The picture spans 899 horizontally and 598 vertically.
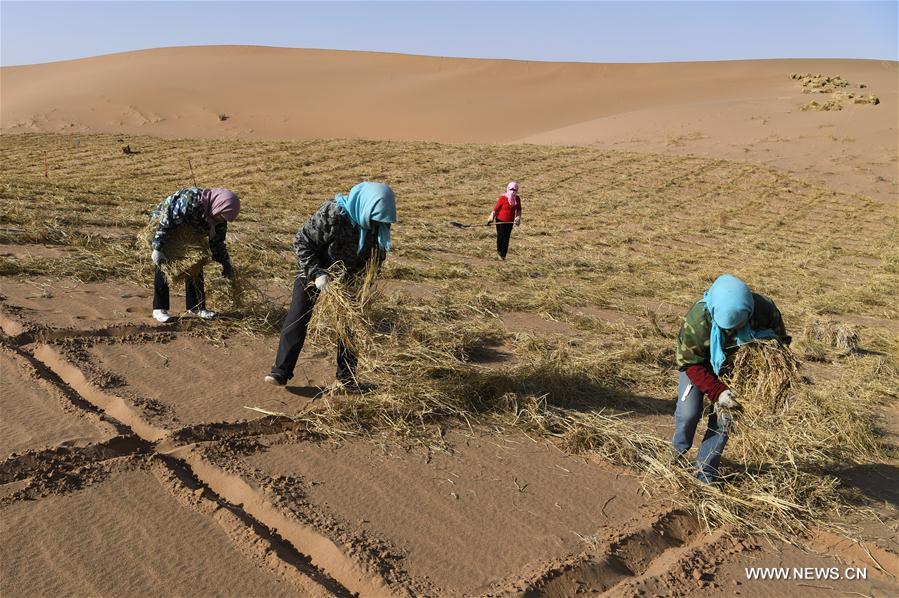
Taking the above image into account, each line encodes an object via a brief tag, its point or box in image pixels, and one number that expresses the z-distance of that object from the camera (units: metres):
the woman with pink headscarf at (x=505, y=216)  11.27
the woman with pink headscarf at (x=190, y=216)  5.93
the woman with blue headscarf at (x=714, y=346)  3.93
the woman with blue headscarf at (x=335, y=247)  4.73
